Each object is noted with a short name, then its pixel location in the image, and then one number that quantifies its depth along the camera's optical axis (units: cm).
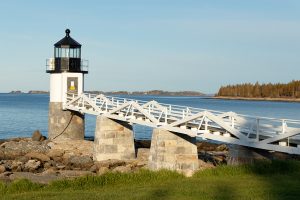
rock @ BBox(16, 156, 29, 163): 2906
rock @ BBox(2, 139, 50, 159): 3195
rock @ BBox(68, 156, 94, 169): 2814
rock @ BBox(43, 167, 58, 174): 2415
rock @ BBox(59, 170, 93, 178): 2342
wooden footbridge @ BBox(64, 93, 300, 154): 1708
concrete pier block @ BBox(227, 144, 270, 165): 1844
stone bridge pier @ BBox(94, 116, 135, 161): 2912
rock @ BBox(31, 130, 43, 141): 3631
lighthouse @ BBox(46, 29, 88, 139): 3538
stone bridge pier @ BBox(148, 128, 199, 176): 2201
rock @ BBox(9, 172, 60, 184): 1967
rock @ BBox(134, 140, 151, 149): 3647
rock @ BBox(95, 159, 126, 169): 2715
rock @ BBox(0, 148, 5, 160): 3151
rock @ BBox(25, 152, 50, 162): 2953
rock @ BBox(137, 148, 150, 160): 2933
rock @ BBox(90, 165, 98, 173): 2632
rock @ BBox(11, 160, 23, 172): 2633
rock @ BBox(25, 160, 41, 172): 2659
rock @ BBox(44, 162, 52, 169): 2745
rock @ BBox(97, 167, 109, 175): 2439
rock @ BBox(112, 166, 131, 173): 2401
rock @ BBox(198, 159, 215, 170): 2282
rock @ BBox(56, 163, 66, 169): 2703
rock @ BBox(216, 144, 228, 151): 3526
